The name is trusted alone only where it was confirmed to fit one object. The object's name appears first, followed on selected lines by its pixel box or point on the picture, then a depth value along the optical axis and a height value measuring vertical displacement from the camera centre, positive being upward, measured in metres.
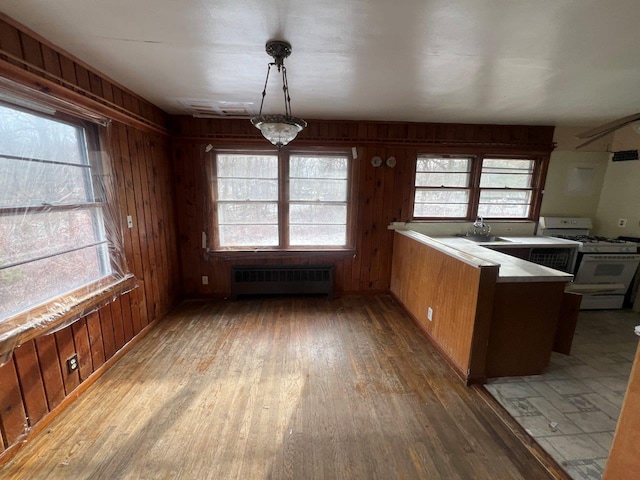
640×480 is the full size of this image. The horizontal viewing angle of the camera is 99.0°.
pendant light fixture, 1.57 +0.40
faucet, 3.49 -0.43
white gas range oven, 3.08 -0.84
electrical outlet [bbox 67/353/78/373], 1.81 -1.16
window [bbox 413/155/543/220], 3.51 +0.10
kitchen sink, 3.32 -0.54
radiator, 3.46 -1.11
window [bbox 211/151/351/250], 3.36 -0.12
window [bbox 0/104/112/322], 1.41 -0.14
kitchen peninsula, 1.91 -0.86
